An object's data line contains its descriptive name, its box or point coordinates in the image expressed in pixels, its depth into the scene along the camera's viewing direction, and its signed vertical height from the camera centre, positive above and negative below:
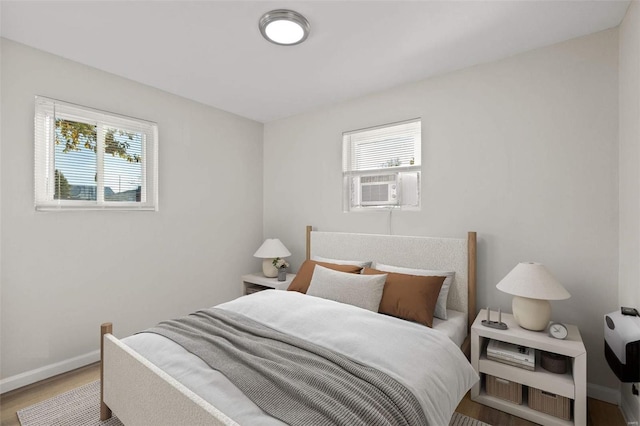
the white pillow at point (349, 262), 2.94 -0.49
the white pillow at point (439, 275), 2.37 -0.52
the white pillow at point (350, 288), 2.32 -0.60
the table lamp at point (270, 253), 3.54 -0.47
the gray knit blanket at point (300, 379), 1.20 -0.74
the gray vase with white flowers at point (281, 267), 3.48 -0.63
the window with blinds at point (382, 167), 2.98 +0.48
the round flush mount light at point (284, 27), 1.92 +1.23
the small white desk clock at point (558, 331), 1.92 -0.75
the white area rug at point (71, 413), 1.92 -1.31
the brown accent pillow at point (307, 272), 2.77 -0.56
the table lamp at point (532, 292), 1.94 -0.51
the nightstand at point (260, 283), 3.36 -0.79
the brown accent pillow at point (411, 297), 2.20 -0.63
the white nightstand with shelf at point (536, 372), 1.82 -1.03
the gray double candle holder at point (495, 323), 2.10 -0.78
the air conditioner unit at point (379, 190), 3.07 +0.23
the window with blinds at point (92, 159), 2.41 +0.47
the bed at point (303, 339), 1.27 -0.75
